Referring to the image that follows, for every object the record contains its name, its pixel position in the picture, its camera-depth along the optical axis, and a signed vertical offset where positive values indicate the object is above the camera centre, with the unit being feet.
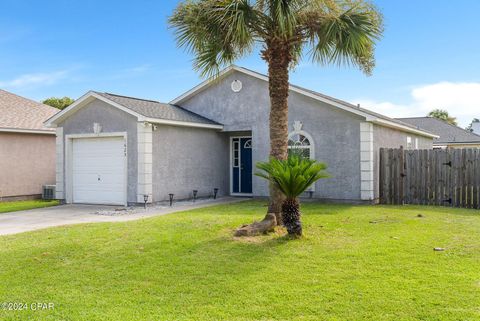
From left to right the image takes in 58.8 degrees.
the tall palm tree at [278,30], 29.96 +10.07
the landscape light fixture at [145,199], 45.55 -3.35
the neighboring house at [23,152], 57.11 +2.26
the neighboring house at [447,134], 100.42 +7.84
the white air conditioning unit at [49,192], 59.67 -3.31
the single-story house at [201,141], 47.34 +3.16
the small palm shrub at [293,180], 26.40 -0.82
